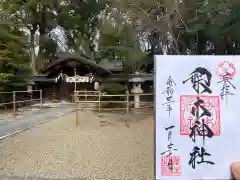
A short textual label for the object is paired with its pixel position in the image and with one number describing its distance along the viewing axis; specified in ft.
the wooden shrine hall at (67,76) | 45.64
